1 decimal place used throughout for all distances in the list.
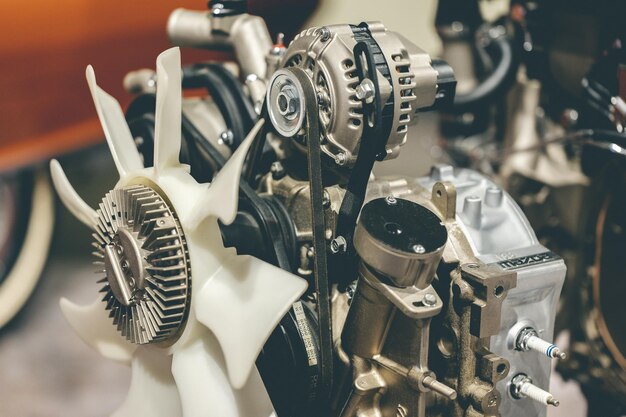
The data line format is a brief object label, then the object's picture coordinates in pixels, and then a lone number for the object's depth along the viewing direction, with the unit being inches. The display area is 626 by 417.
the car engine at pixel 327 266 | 31.6
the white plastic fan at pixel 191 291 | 30.3
